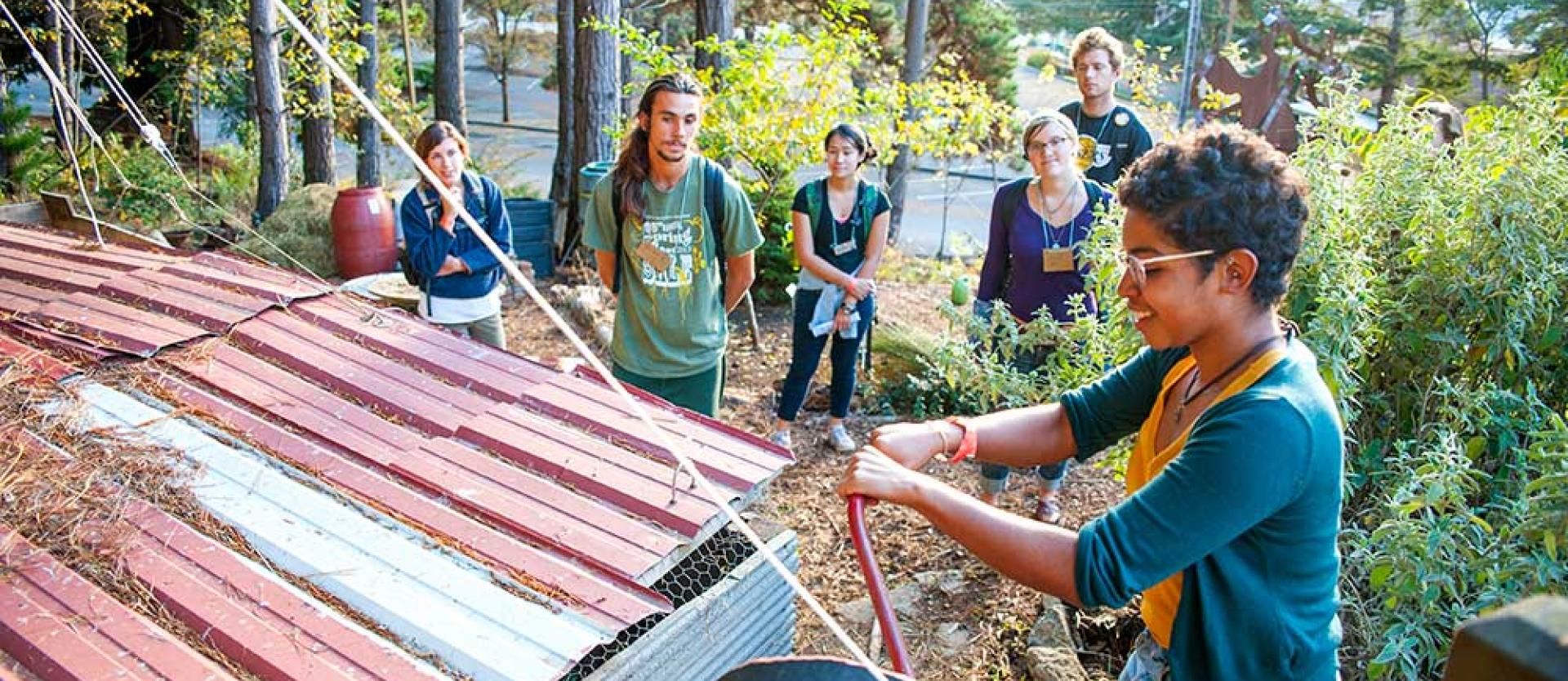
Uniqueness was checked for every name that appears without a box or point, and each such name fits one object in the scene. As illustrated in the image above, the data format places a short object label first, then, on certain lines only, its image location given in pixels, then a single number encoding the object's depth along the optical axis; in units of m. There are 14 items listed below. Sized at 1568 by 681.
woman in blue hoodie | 4.95
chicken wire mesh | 3.22
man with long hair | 4.17
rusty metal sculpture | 14.51
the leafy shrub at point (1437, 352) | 2.86
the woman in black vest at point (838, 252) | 5.79
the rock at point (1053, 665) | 3.65
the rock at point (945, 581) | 4.62
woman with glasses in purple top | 4.79
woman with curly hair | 1.64
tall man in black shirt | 5.43
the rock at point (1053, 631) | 3.92
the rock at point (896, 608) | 4.46
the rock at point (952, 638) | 4.19
